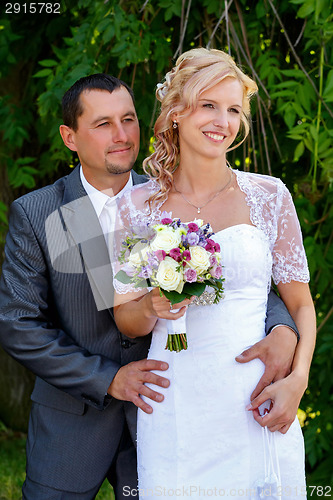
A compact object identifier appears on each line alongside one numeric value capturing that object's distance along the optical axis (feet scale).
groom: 9.93
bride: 9.02
